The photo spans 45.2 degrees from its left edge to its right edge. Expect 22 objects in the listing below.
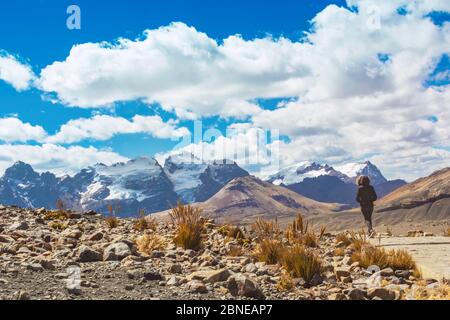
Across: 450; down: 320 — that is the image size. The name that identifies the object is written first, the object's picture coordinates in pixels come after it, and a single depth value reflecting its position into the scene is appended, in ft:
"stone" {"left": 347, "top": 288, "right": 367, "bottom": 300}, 28.35
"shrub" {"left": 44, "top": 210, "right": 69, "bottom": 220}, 61.39
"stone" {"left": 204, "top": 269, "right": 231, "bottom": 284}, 30.23
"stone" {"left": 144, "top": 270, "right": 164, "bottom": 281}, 30.66
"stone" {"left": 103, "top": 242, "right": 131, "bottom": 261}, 35.47
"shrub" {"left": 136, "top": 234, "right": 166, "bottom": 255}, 40.65
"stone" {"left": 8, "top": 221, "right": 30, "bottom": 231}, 48.64
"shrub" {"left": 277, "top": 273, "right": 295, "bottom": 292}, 30.97
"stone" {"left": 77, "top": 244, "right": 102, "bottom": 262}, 34.76
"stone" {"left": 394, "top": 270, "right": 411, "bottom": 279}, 37.37
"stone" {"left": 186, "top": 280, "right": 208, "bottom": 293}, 27.94
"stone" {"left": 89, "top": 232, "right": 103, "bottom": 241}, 45.24
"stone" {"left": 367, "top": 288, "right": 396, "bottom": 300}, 28.53
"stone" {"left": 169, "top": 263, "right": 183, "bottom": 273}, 33.96
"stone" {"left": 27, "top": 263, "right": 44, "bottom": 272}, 30.20
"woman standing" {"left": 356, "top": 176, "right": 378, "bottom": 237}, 86.20
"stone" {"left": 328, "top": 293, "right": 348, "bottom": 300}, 27.91
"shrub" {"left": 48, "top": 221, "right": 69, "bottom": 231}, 52.75
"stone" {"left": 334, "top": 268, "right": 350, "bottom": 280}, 35.35
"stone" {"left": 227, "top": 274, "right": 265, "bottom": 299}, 27.73
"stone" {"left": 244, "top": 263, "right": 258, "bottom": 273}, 35.55
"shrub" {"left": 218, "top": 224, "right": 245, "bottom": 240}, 55.16
